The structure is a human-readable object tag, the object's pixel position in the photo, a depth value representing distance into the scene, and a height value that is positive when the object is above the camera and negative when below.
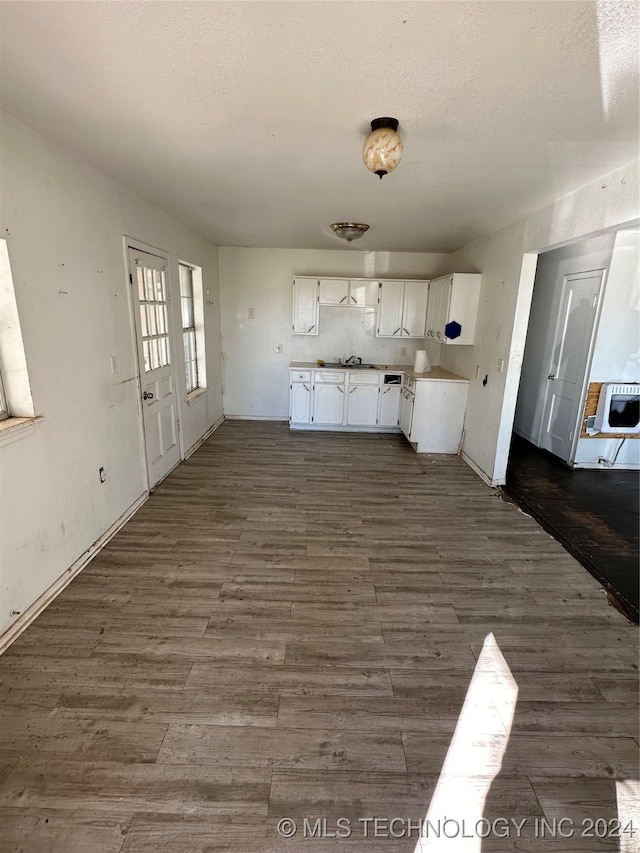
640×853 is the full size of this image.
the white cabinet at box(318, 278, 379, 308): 5.50 +0.43
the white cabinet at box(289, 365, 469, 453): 5.46 -1.04
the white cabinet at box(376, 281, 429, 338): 5.52 +0.21
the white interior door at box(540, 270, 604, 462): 4.29 -0.37
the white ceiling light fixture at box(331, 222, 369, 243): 3.37 +0.79
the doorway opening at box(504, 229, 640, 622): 3.39 -0.78
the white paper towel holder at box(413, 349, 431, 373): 5.15 -0.47
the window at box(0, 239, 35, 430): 1.96 -0.22
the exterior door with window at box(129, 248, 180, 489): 3.32 -0.36
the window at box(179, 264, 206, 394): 4.77 -0.06
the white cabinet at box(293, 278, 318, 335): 5.51 +0.23
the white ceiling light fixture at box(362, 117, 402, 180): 1.77 +0.77
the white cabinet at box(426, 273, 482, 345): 4.53 +0.21
